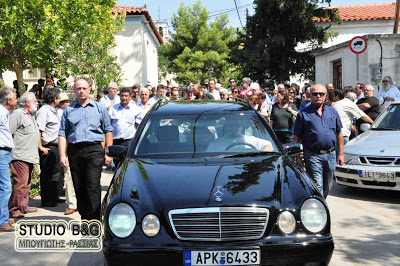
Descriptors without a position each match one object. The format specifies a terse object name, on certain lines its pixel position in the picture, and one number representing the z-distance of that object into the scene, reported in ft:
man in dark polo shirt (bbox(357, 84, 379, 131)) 38.27
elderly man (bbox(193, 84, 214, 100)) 38.86
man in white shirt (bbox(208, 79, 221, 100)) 41.47
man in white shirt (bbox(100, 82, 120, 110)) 36.55
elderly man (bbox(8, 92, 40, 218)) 23.61
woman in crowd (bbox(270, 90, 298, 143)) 34.78
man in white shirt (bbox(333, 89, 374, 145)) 31.71
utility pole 78.87
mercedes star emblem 13.07
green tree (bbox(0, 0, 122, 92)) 49.88
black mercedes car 12.41
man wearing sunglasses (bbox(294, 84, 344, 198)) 21.44
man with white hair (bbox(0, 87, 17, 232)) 21.15
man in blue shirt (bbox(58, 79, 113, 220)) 19.86
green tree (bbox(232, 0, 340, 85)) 85.71
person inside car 16.78
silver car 26.86
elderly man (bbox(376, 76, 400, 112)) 42.75
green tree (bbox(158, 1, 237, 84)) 176.14
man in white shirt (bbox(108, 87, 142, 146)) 28.78
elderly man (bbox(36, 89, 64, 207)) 26.35
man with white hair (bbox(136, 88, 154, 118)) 34.85
